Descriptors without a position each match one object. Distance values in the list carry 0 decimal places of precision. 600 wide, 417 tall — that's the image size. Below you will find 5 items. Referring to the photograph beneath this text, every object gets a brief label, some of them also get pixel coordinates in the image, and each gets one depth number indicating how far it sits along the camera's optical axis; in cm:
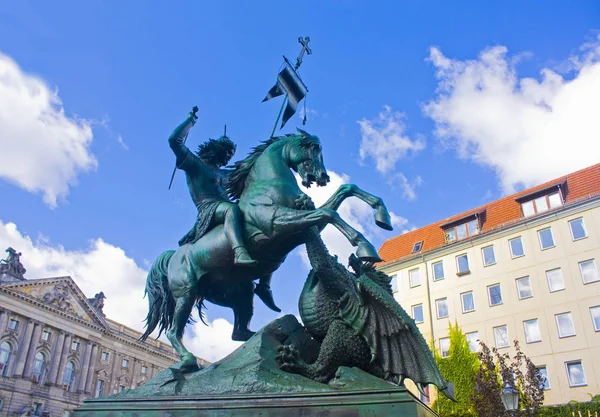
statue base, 392
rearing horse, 519
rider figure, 599
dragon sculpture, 455
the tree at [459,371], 3238
